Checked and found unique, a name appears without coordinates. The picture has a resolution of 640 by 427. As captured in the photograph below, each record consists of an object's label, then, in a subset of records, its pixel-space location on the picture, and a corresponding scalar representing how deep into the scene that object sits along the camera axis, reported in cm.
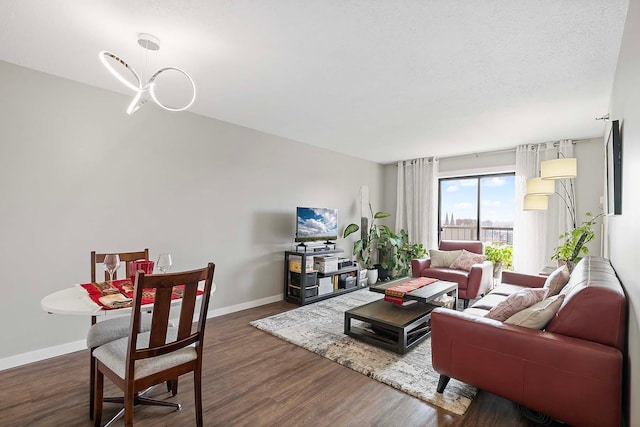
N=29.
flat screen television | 450
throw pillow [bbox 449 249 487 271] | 452
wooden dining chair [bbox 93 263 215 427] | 150
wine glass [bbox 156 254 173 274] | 203
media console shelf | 432
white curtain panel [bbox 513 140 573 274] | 457
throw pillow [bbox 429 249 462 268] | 477
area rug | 216
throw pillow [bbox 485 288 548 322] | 204
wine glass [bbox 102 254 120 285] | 201
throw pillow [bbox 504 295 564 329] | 185
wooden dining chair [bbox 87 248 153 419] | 184
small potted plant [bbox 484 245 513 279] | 528
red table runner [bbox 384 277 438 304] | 313
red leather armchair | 416
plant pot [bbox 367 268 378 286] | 564
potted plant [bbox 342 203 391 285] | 561
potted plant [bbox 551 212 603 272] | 337
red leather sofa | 156
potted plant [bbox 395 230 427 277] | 583
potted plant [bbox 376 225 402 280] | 585
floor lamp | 296
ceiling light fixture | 190
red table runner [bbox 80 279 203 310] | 169
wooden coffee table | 281
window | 555
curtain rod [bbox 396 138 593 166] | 450
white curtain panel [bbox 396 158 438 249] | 597
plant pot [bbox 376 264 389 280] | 602
